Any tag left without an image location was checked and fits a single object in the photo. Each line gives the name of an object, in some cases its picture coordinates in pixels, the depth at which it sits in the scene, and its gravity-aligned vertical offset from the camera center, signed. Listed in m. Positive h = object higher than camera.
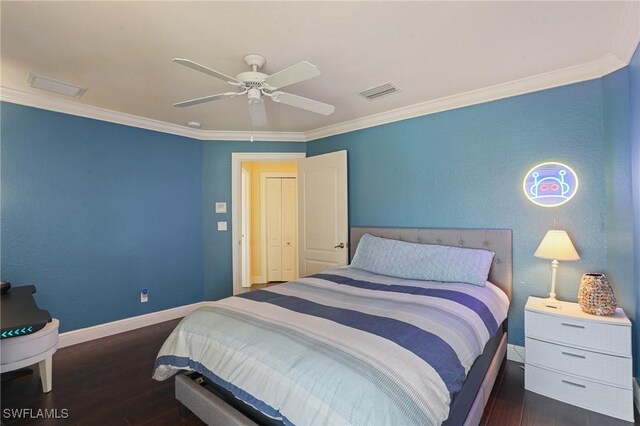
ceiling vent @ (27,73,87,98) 2.48 +1.16
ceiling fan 1.75 +0.85
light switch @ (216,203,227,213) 4.22 +0.10
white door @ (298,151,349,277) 3.74 +0.02
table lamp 2.22 -0.29
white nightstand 1.88 -1.00
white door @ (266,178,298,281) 5.57 -0.29
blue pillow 2.55 -0.46
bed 1.16 -0.67
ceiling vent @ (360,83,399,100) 2.72 +1.17
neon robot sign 2.45 +0.23
